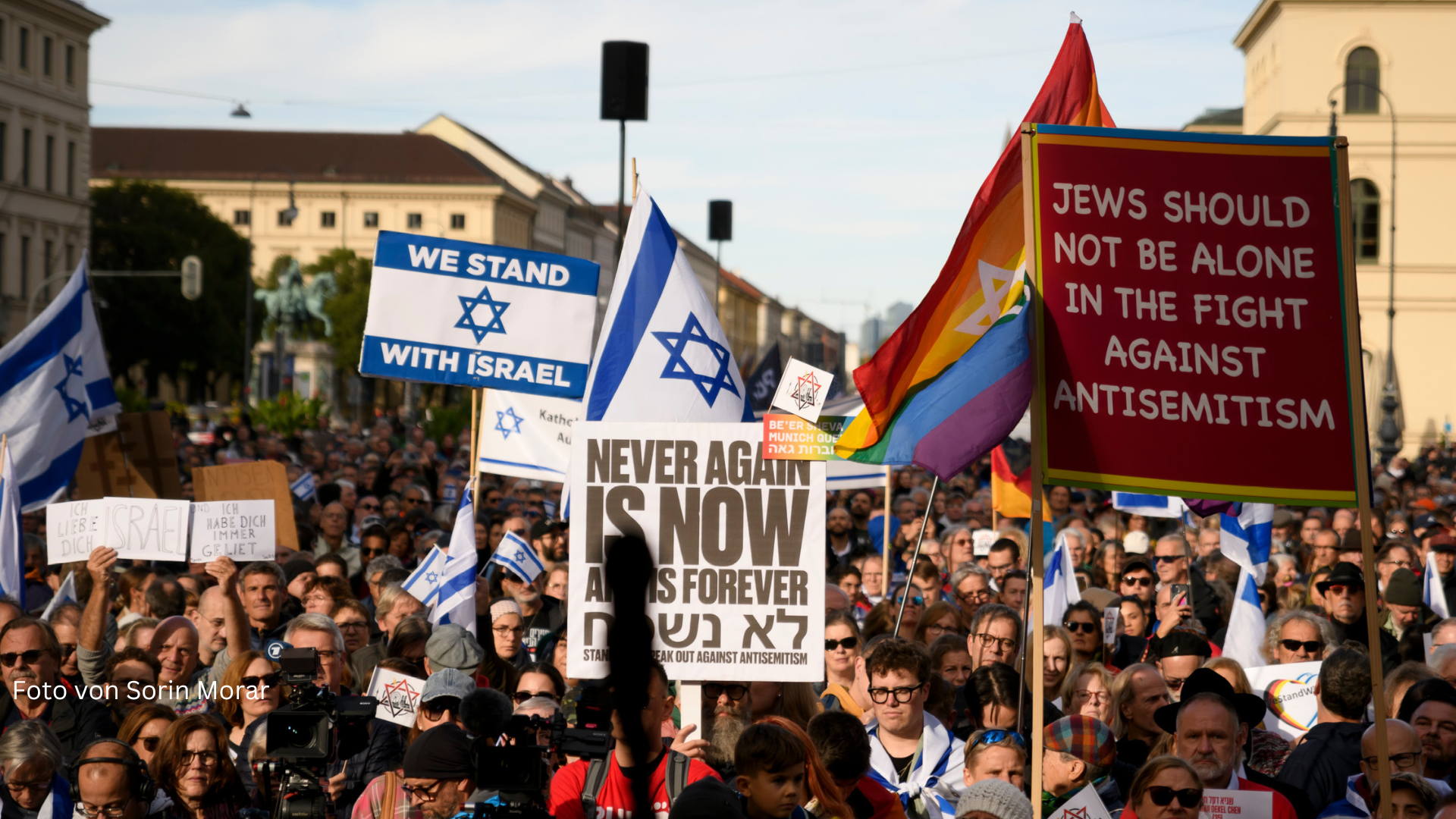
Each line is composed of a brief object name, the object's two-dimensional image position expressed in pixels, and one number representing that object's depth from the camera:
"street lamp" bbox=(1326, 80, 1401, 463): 32.62
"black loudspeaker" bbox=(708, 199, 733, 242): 30.20
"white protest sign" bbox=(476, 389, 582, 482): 11.77
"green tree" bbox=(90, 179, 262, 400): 68.00
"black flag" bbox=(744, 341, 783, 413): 19.09
